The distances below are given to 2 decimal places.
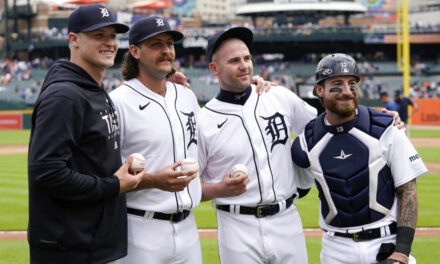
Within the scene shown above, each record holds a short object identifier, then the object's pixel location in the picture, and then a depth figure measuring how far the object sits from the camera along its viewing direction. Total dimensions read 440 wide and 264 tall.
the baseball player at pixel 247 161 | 4.04
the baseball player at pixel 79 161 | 3.03
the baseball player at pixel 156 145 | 3.74
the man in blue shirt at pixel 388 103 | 16.06
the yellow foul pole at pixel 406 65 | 25.52
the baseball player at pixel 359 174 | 3.52
